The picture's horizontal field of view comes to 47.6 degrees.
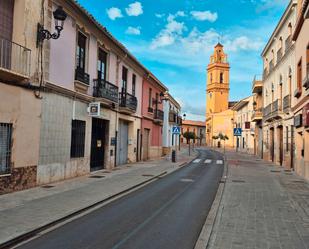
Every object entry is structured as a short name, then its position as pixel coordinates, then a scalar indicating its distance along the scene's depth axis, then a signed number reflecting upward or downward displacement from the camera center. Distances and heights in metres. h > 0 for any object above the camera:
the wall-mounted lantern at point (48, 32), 10.94 +3.46
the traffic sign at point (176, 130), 27.13 +0.83
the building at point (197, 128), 104.94 +4.09
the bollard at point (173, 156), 25.56 -1.16
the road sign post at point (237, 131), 25.55 +0.84
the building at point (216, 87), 82.56 +13.12
